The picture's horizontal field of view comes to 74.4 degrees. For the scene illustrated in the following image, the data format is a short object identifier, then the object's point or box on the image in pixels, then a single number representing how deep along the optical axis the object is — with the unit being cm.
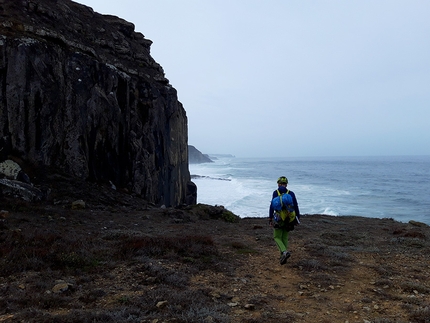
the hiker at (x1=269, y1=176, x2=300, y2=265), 865
